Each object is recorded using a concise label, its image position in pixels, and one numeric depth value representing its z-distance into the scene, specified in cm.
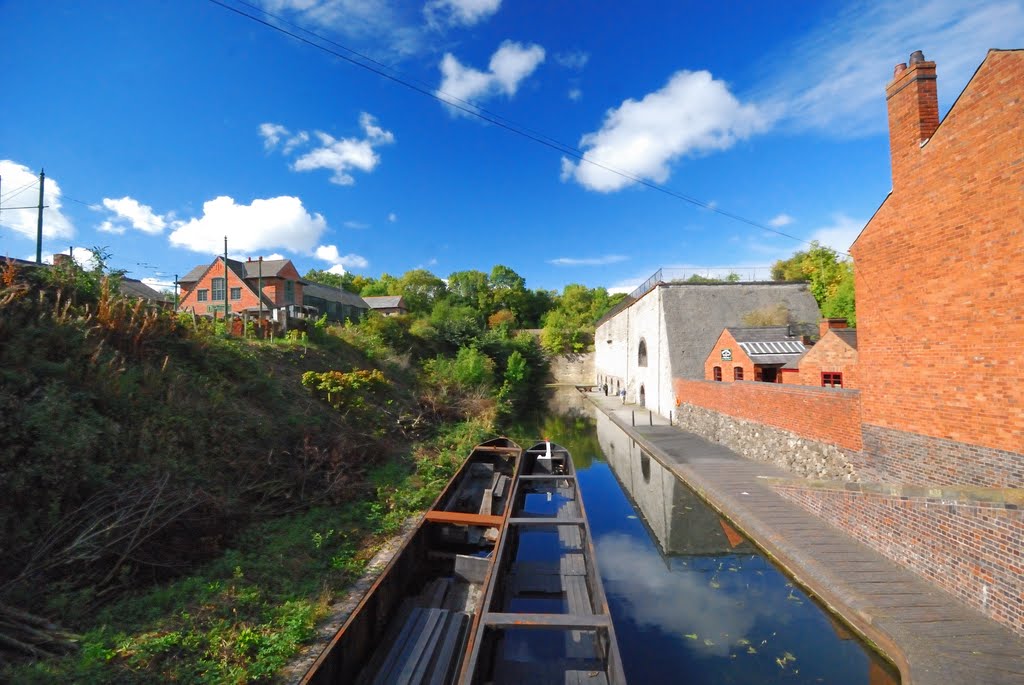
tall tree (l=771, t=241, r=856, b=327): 2277
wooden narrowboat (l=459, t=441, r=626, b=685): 438
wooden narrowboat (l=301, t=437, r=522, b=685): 435
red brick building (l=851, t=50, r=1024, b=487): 595
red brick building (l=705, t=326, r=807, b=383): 1662
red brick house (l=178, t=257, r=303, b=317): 2867
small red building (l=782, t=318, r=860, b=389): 1266
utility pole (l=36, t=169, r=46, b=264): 1283
